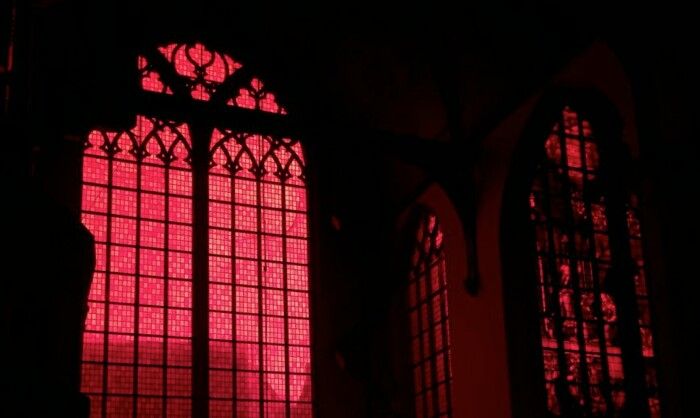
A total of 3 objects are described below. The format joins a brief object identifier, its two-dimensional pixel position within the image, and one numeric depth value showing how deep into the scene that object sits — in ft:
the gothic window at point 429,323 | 40.40
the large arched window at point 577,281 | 36.60
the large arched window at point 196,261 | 39.75
